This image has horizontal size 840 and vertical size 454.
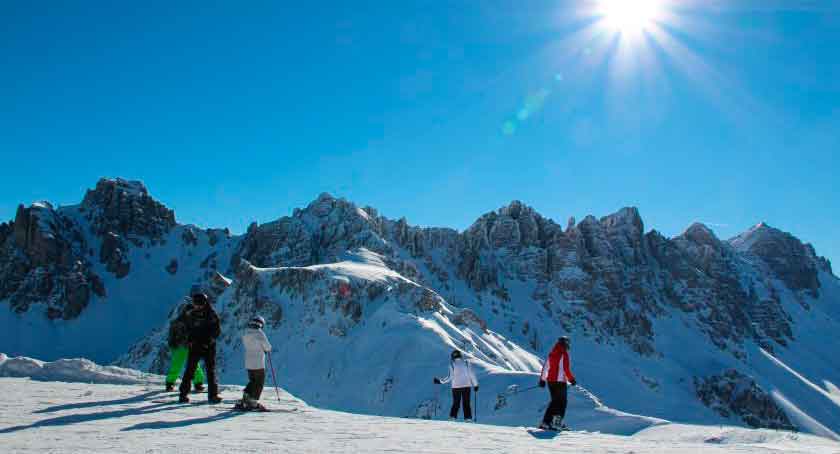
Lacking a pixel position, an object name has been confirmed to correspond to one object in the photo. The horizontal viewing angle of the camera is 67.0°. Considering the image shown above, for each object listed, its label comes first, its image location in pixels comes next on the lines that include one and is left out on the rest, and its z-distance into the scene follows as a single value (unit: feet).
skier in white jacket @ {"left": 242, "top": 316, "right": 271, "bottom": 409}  46.70
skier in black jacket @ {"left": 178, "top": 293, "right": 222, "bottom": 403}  49.21
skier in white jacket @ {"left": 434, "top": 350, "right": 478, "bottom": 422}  62.69
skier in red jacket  48.19
